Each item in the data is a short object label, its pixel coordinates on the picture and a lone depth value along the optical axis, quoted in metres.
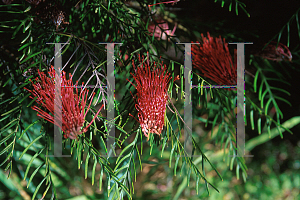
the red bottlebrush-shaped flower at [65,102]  0.62
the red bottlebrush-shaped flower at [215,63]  0.66
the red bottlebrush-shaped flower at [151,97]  0.63
